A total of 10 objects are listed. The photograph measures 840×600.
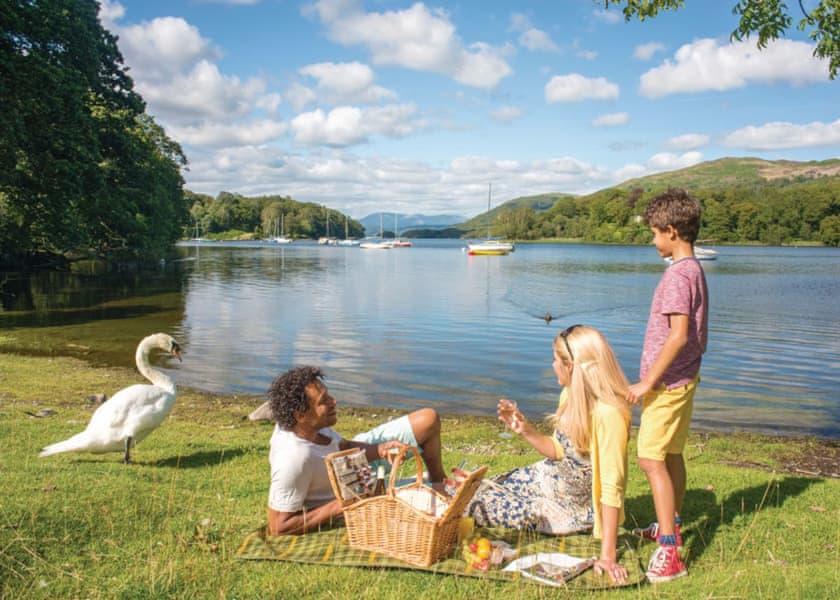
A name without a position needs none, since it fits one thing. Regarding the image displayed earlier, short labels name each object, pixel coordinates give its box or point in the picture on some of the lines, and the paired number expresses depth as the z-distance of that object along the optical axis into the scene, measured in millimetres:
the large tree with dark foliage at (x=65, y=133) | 19859
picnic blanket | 4395
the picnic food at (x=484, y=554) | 4461
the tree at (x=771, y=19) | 8227
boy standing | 4559
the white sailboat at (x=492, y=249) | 112688
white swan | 6879
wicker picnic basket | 4445
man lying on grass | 4863
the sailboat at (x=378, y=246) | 154500
